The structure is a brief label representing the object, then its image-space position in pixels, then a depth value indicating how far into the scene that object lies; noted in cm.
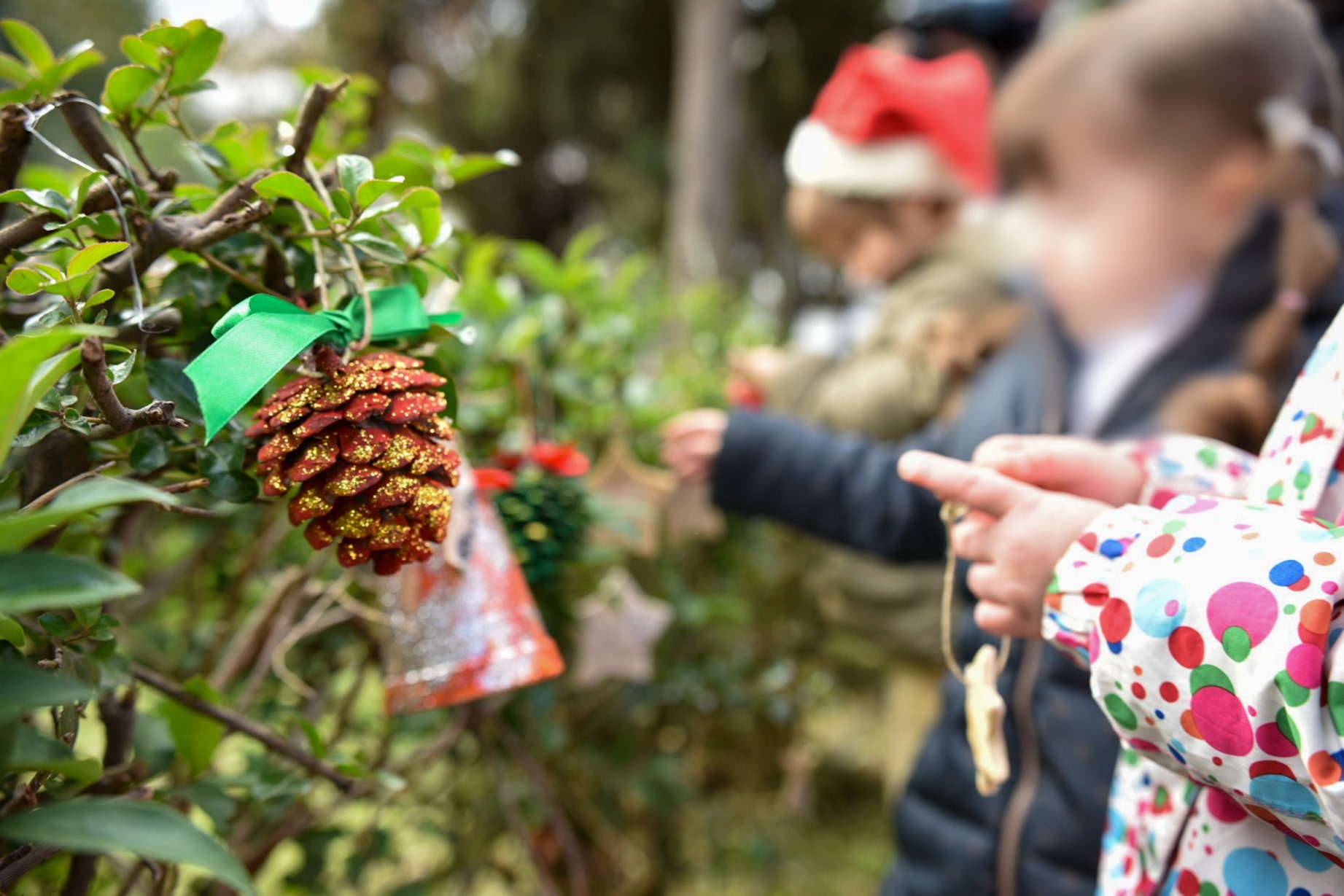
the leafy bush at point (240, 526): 35
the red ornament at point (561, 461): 77
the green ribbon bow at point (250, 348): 35
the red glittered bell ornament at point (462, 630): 55
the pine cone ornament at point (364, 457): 37
